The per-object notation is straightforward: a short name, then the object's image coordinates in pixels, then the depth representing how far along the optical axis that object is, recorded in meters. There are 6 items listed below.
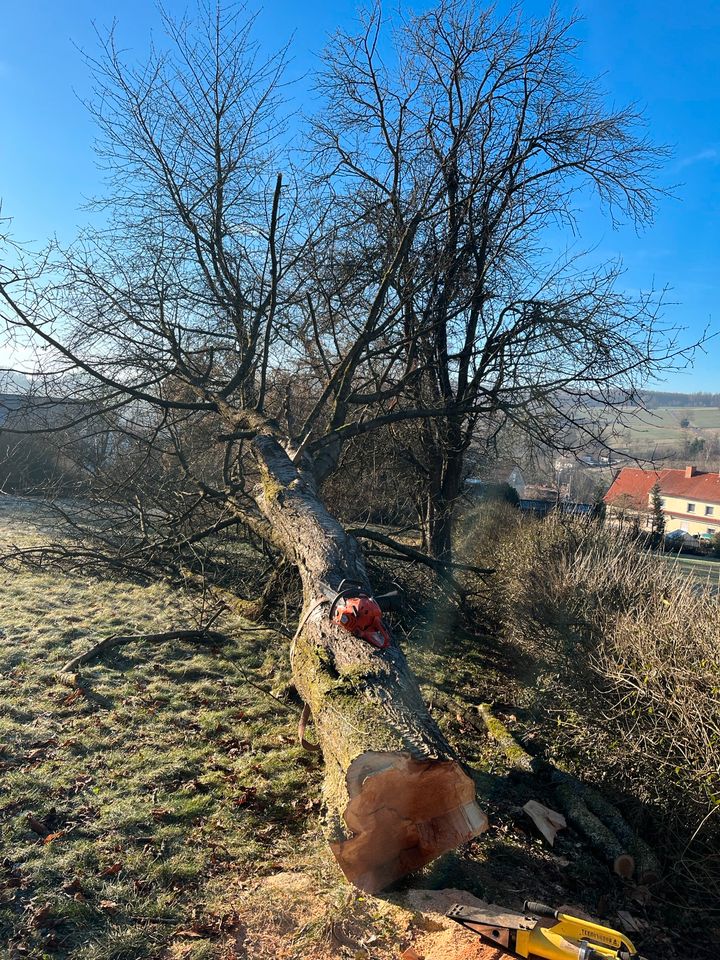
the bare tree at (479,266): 7.62
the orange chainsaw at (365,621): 3.76
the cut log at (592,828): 3.66
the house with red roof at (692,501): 38.41
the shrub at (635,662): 3.56
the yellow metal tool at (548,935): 2.27
